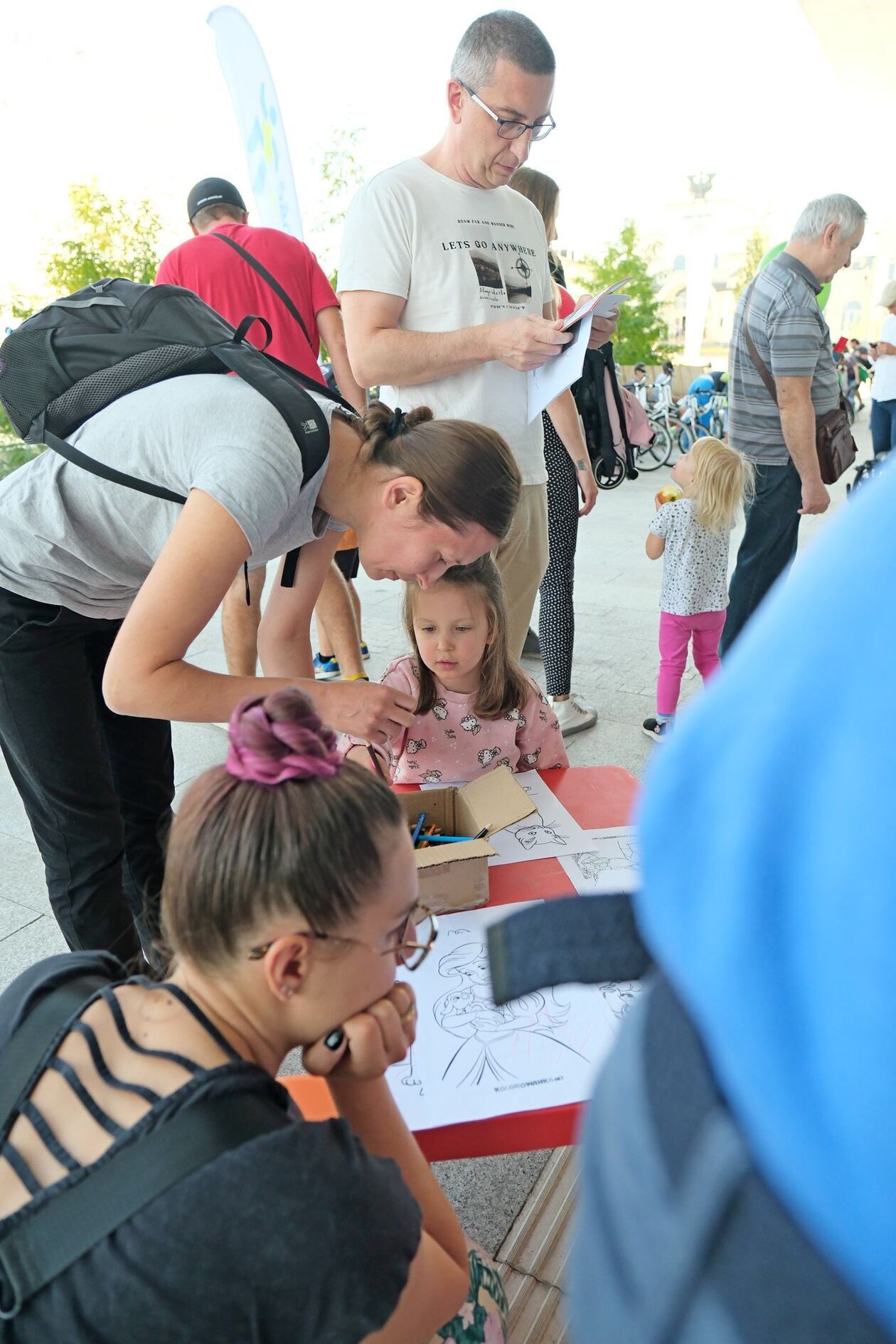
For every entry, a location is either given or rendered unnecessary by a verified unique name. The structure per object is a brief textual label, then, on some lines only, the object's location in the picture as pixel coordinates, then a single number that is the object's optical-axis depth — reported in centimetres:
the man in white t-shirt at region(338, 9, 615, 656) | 197
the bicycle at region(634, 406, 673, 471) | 963
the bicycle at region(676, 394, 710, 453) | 993
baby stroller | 330
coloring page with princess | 96
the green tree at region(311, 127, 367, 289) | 1473
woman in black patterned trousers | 297
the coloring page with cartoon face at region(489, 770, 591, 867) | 143
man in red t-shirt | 290
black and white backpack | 133
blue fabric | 30
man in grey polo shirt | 285
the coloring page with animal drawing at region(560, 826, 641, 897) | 133
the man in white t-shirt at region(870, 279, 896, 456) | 568
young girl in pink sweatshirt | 188
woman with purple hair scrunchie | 65
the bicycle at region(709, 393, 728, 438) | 1016
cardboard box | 121
